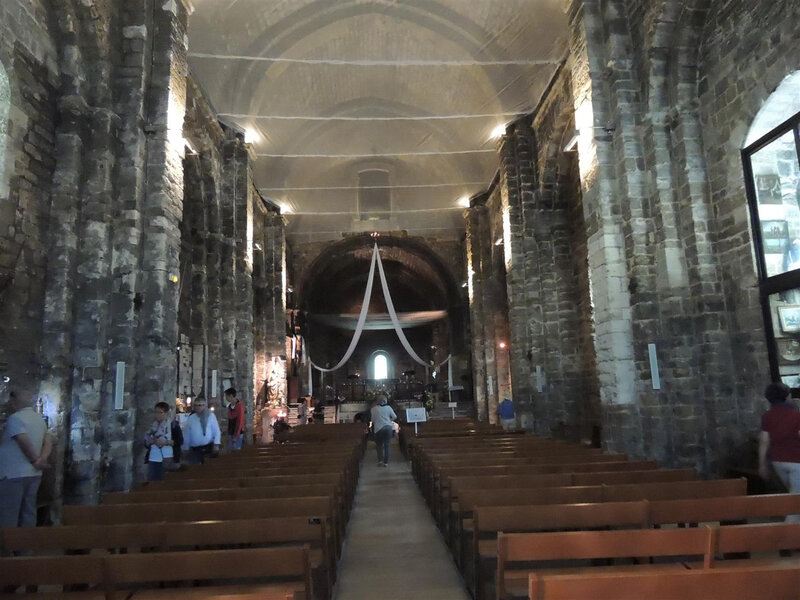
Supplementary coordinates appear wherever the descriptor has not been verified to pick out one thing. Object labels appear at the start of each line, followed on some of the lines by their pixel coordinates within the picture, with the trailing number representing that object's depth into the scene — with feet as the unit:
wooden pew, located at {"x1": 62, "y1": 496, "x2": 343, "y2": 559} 13.38
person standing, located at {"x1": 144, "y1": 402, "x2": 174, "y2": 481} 23.32
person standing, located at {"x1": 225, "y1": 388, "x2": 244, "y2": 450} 32.68
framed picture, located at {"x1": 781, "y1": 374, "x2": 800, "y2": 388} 21.72
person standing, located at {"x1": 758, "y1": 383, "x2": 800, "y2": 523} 15.58
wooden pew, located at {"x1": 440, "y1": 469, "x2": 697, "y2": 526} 16.94
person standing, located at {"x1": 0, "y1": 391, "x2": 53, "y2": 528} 16.74
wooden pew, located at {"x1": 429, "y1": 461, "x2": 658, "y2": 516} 19.51
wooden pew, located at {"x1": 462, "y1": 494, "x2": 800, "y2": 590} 12.14
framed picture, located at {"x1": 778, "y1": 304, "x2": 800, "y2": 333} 22.13
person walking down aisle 38.32
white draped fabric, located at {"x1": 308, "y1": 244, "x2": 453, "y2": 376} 58.31
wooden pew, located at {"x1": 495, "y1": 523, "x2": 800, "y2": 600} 9.74
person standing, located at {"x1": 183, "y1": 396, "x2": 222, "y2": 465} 26.76
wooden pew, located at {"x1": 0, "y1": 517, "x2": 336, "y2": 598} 11.37
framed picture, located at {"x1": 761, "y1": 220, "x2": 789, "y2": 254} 22.65
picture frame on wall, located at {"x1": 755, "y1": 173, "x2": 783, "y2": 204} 22.98
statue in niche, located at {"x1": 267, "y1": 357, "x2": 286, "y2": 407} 61.62
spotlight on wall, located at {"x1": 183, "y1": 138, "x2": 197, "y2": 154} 39.62
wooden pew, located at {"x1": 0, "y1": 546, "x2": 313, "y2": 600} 9.08
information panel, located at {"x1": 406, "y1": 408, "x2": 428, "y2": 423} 40.40
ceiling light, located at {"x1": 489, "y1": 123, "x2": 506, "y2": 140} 50.17
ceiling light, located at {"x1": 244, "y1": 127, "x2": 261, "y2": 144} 48.80
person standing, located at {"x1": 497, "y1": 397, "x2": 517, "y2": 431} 45.11
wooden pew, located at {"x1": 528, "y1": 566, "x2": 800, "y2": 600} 7.28
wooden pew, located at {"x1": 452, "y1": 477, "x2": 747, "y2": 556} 14.29
